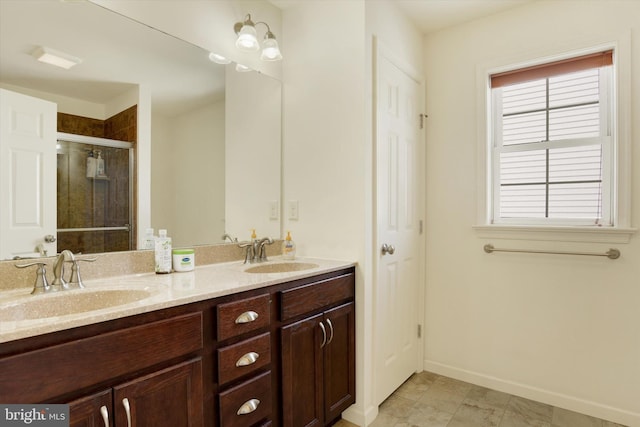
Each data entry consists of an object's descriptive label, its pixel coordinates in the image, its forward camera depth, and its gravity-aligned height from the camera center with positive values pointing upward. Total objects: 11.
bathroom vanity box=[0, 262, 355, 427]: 0.90 -0.47
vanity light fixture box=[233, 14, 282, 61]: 1.92 +0.94
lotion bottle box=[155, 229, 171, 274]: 1.60 -0.21
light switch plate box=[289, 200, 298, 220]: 2.23 +0.00
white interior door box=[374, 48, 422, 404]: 2.10 -0.11
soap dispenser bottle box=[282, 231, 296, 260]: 2.13 -0.24
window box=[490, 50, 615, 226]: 2.07 +0.42
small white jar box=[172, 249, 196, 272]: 1.65 -0.24
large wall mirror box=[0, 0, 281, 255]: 1.37 +0.49
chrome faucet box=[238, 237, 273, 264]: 2.05 -0.24
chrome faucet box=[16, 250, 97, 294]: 1.22 -0.24
